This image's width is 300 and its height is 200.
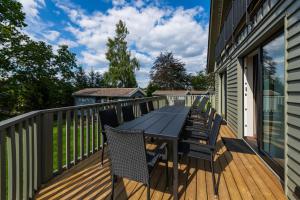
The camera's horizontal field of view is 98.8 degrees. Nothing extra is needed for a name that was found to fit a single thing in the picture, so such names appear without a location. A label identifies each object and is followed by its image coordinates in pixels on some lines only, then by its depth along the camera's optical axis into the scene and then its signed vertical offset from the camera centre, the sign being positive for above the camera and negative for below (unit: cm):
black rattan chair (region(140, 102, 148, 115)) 340 -25
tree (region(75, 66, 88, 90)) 2160 +353
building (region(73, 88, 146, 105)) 1357 +50
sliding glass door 188 -2
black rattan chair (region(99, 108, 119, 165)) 211 -33
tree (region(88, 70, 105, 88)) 2385 +375
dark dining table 143 -40
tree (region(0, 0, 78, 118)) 928 +275
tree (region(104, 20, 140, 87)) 1693 +541
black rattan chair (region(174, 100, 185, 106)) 545 -16
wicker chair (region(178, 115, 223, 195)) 159 -71
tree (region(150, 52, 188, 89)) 2478 +510
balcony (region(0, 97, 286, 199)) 130 -112
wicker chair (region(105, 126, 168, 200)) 121 -56
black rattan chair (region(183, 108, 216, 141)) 216 -61
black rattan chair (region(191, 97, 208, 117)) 438 -40
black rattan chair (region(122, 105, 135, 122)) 266 -31
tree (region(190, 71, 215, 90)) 2630 +353
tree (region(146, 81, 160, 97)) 2180 +188
